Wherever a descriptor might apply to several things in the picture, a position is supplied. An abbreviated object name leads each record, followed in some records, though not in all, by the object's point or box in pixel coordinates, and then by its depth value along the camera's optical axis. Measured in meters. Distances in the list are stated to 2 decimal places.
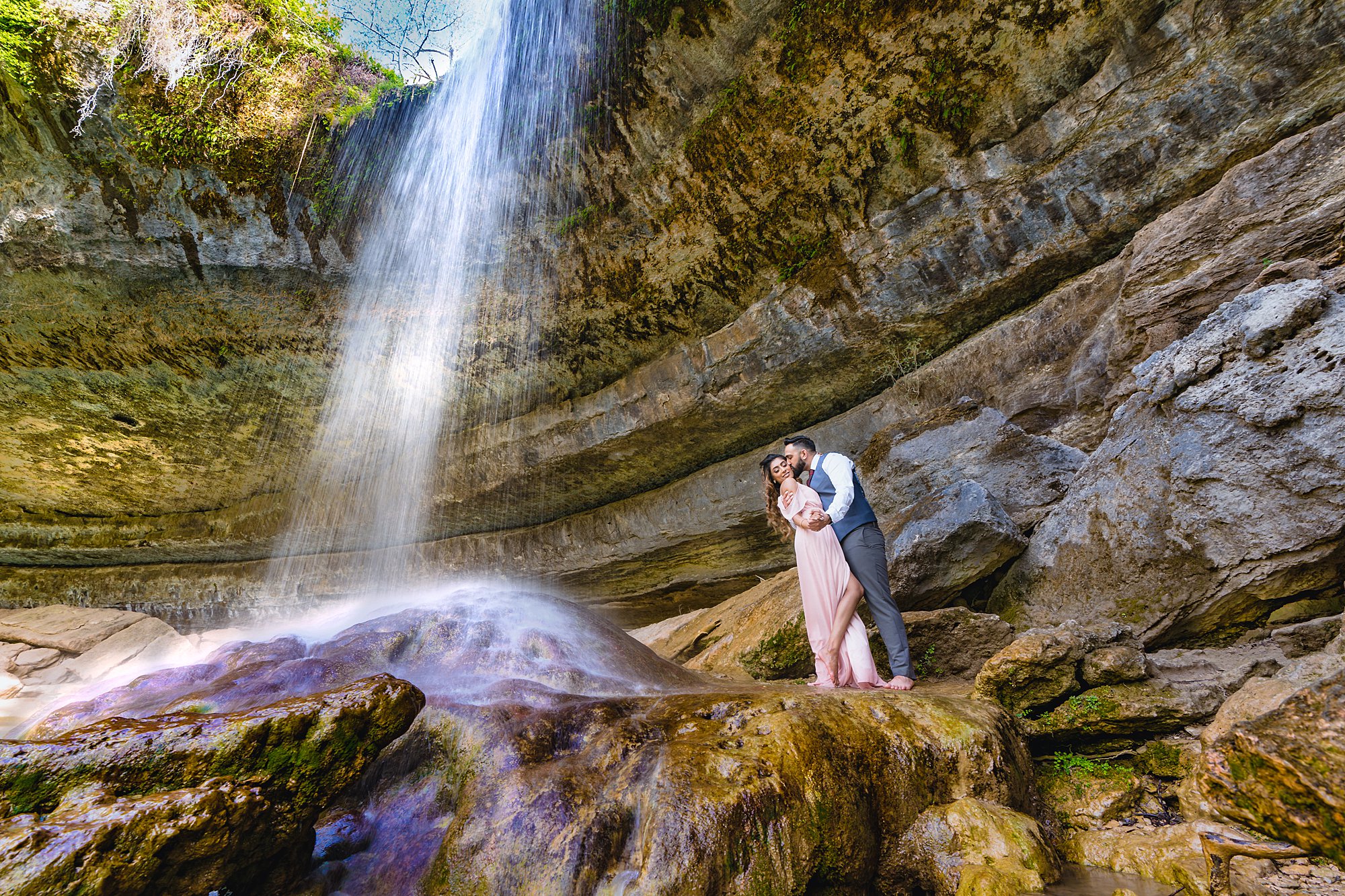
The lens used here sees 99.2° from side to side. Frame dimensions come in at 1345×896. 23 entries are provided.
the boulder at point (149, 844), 1.76
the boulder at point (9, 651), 9.89
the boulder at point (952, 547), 4.84
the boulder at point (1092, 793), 2.72
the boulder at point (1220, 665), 3.13
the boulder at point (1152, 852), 2.06
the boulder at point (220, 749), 2.17
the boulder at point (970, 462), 5.32
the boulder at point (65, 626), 10.69
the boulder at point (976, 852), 2.14
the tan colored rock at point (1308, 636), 3.14
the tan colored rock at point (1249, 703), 1.75
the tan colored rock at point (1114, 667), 3.16
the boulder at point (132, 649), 10.20
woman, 4.16
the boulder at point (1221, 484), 3.33
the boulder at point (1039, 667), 3.24
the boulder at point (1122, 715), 2.96
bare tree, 11.81
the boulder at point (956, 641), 4.49
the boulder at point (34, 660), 9.86
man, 3.97
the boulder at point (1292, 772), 1.40
